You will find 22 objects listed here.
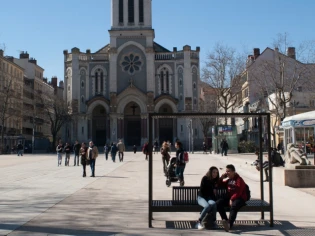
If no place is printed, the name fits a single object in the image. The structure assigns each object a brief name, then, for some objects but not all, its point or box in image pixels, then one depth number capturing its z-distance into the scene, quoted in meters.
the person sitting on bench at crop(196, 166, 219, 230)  8.05
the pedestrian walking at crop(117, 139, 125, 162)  35.09
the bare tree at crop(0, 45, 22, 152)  57.38
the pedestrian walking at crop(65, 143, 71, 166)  28.41
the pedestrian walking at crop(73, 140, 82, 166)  28.40
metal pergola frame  8.27
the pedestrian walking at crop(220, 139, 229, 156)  39.97
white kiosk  19.28
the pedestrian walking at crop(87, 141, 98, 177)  19.64
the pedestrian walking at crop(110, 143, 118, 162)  33.69
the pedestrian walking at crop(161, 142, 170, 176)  19.48
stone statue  15.14
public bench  8.41
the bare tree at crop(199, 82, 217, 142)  58.10
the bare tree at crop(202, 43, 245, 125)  49.66
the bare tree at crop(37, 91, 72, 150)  65.72
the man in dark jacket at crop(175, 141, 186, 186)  14.94
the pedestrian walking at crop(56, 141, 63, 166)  28.39
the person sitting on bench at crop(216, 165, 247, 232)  7.95
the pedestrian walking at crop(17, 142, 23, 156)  49.31
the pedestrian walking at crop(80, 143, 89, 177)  19.47
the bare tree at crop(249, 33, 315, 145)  33.28
